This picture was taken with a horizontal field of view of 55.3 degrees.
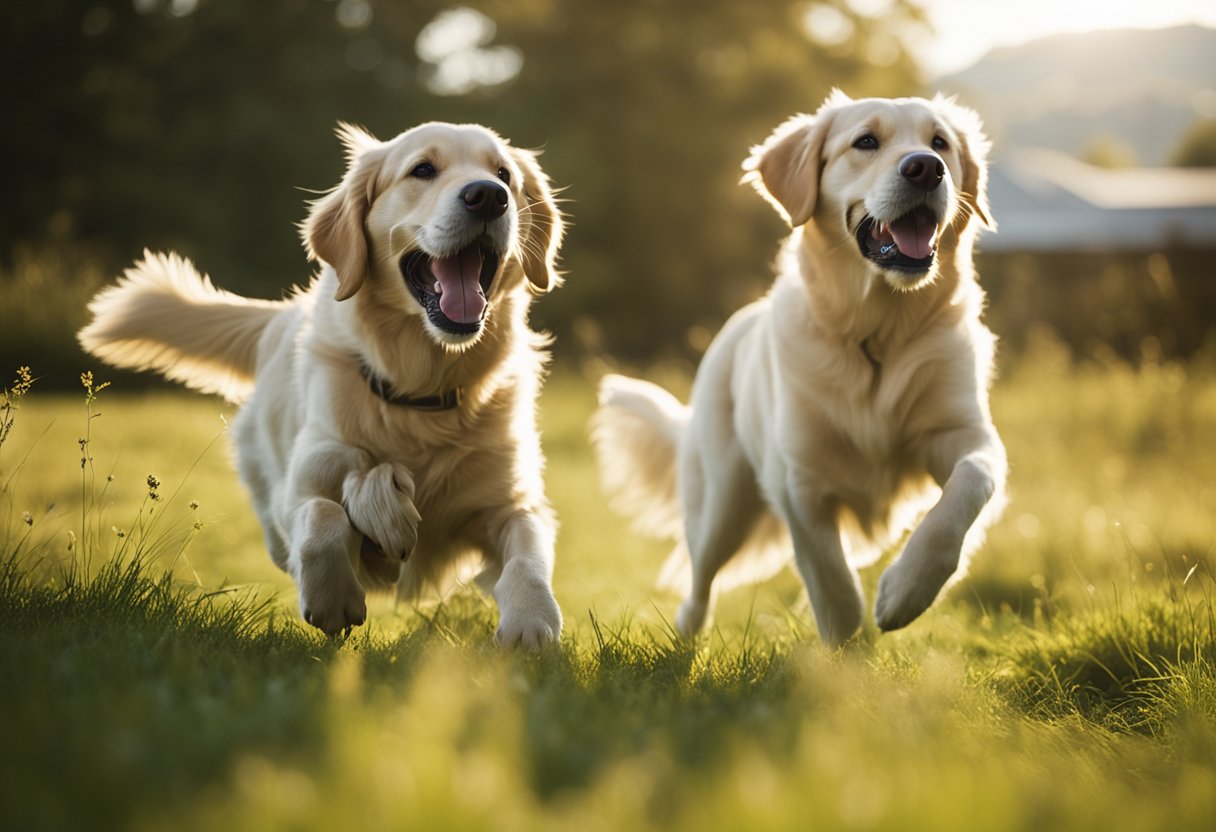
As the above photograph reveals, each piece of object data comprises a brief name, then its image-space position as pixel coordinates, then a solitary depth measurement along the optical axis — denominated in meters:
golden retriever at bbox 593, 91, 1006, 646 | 3.92
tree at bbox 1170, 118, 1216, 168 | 35.47
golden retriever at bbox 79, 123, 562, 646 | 3.61
